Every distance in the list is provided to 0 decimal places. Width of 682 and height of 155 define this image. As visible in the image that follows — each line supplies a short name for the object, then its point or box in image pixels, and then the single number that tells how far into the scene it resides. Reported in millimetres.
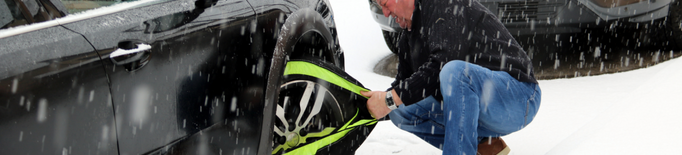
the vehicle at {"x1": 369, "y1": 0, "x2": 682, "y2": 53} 4492
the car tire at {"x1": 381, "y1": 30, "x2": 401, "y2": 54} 5922
